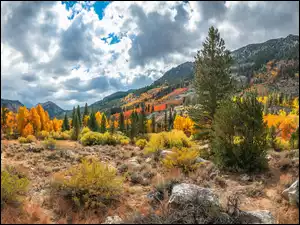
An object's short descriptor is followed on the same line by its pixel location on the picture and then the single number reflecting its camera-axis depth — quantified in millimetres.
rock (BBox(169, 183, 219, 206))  6086
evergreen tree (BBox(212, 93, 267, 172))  10477
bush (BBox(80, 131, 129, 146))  25453
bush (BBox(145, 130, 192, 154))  16545
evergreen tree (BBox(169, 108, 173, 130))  92844
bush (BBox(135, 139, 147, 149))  23898
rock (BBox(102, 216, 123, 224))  5341
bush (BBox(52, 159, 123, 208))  6574
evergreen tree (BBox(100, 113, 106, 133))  60531
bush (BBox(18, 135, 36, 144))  26894
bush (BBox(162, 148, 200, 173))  10539
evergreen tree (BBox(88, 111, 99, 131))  65725
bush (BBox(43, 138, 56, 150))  18812
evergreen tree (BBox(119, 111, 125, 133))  68512
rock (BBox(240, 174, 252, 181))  9633
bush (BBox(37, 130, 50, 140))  41428
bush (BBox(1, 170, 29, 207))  5551
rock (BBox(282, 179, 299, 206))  6135
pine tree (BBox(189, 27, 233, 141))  18484
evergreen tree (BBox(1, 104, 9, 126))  50131
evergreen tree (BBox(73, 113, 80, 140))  41097
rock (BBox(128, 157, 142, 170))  11523
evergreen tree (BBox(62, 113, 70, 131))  69181
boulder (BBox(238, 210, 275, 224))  5273
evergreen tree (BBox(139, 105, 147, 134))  62350
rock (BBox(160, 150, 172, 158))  13773
